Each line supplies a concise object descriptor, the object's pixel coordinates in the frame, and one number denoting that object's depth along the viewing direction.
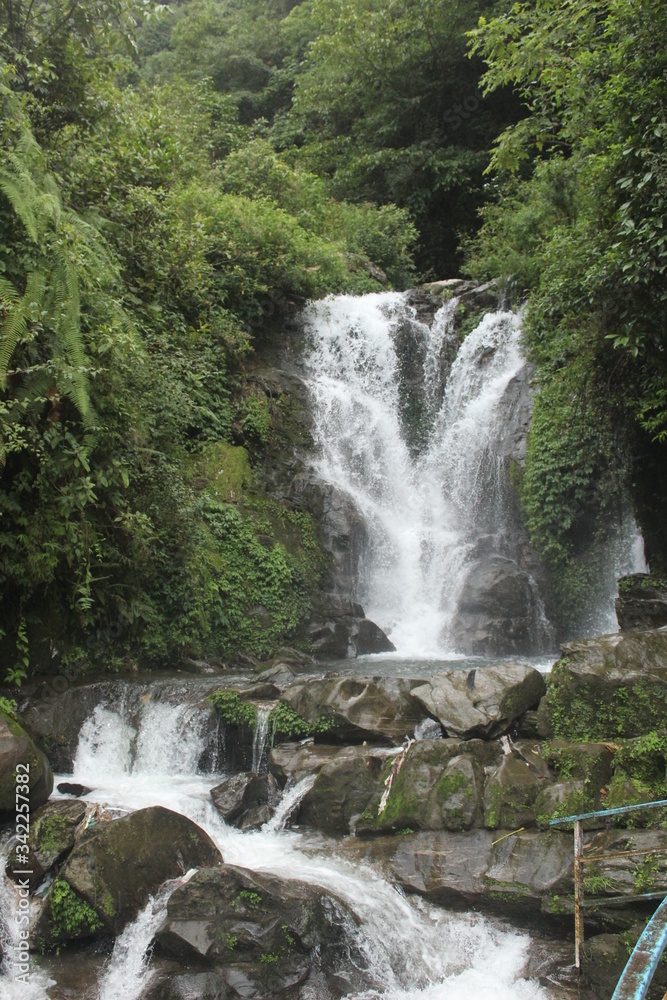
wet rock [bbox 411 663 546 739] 6.63
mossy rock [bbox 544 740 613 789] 5.82
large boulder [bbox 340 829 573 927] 5.17
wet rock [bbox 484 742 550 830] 5.71
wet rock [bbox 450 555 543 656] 11.24
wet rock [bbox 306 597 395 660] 11.20
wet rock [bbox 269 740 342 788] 6.94
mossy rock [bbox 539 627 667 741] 6.08
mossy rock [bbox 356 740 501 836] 5.89
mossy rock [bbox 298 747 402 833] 6.31
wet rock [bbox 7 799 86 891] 5.50
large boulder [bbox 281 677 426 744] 7.20
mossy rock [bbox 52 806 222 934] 5.27
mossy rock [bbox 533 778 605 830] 5.55
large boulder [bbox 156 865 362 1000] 4.79
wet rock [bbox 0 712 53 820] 5.91
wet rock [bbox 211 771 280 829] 6.49
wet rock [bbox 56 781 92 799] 6.74
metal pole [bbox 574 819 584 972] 4.61
